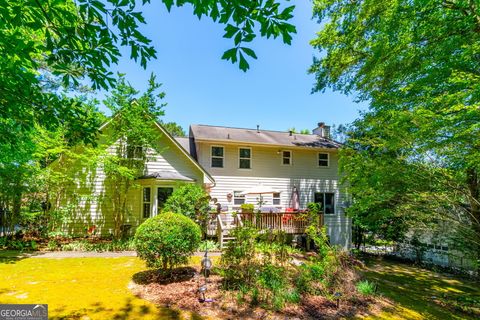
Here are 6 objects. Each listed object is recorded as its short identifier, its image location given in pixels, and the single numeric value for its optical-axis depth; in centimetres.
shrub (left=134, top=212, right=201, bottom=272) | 634
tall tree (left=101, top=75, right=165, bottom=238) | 1170
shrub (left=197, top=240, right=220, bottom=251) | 1083
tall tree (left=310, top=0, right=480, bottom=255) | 629
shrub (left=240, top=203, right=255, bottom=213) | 1201
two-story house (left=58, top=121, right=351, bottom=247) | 1250
